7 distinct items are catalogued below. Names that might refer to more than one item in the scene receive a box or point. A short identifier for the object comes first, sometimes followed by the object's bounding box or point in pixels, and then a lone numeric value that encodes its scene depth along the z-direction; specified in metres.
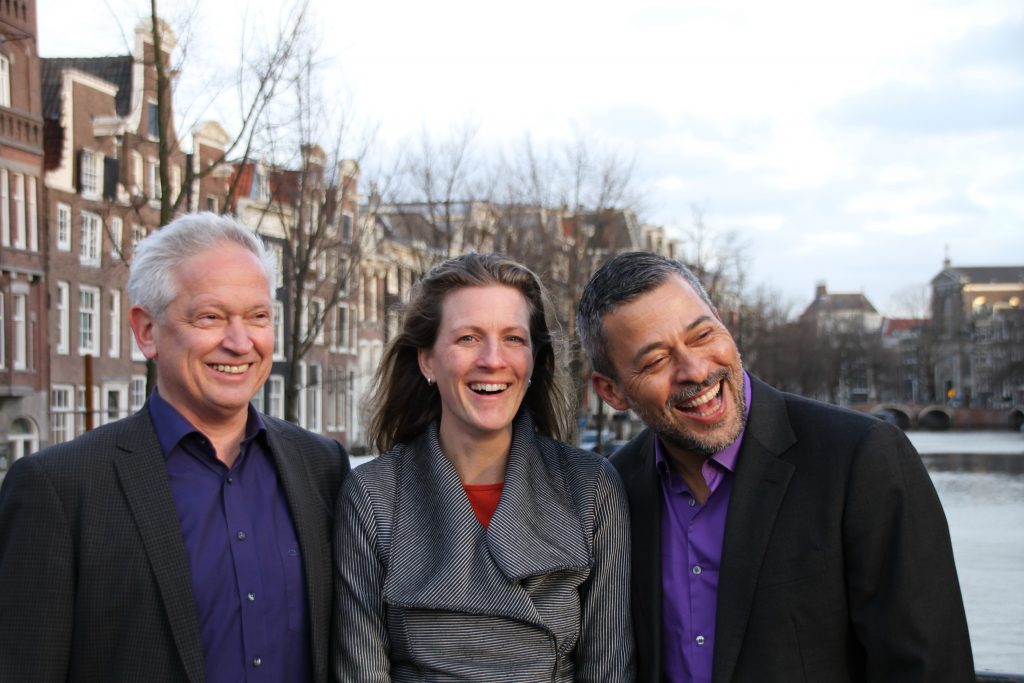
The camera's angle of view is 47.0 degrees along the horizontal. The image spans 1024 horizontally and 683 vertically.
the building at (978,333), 77.38
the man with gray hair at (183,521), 2.98
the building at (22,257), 24.12
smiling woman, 3.19
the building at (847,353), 81.69
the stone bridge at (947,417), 73.50
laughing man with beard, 2.82
